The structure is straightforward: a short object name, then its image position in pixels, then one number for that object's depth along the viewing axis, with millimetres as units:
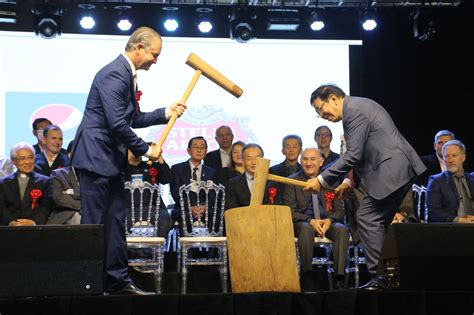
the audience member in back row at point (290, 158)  7867
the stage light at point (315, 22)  8938
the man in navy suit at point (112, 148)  4891
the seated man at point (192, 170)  7664
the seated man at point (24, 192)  6938
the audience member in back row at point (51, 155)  7660
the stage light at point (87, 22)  8680
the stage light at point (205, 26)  8891
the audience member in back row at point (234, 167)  7770
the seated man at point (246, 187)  7207
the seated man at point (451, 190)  7301
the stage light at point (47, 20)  8562
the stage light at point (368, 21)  8969
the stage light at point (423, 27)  8875
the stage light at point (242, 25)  8805
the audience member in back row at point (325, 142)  8195
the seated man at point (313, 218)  6801
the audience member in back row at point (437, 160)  8077
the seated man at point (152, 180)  7172
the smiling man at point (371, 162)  5359
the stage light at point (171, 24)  8859
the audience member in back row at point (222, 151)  8367
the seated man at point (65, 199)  6934
